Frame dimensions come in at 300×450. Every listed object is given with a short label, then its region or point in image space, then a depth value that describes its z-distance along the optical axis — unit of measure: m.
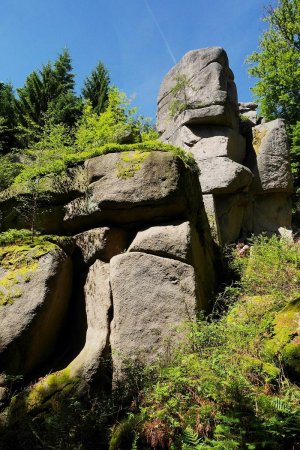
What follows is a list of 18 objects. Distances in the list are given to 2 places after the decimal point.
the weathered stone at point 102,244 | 7.10
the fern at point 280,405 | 3.54
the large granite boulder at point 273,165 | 12.48
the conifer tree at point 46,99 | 19.52
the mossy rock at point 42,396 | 5.18
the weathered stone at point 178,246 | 6.51
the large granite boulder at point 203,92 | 12.62
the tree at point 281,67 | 19.09
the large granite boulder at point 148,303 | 5.71
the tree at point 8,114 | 18.30
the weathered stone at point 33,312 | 5.75
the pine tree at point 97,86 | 21.66
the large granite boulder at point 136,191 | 6.96
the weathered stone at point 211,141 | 12.05
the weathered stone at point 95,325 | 5.65
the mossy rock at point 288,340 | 4.27
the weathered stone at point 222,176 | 11.10
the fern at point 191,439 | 3.44
